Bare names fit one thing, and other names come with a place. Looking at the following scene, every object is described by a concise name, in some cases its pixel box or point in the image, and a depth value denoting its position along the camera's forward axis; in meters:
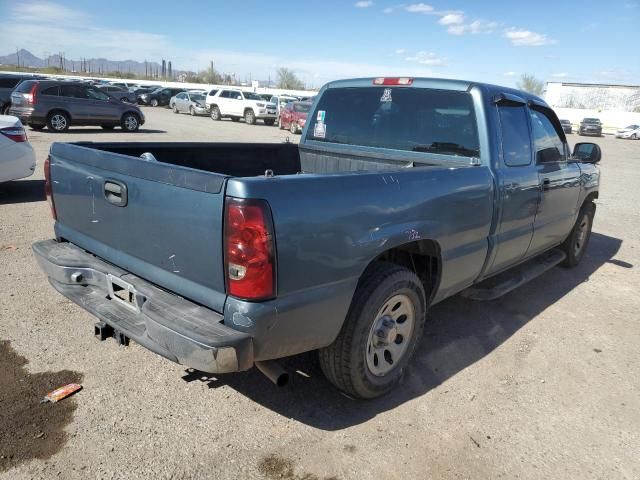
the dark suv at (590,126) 40.28
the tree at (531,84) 85.25
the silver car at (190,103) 32.09
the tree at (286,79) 95.56
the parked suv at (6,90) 19.89
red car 23.59
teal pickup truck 2.23
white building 59.78
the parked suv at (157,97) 39.09
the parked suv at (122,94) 31.88
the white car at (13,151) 7.08
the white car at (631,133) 40.50
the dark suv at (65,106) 16.48
